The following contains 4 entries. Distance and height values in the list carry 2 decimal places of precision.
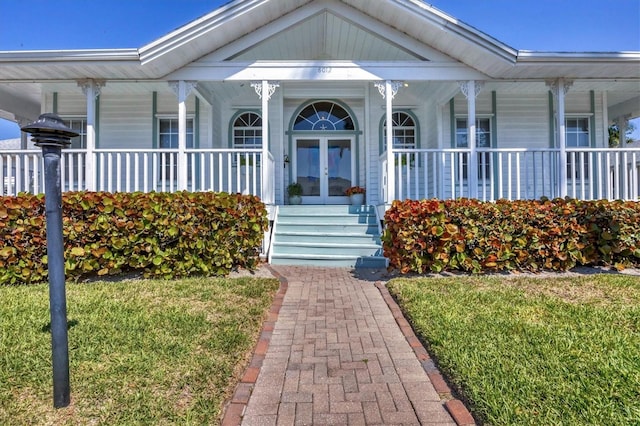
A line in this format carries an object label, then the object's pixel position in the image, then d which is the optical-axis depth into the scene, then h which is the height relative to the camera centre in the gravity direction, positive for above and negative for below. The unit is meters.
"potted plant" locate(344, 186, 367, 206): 9.89 +0.59
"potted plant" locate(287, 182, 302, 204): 9.98 +0.66
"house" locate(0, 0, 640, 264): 7.20 +2.85
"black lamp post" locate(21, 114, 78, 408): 2.25 -0.26
